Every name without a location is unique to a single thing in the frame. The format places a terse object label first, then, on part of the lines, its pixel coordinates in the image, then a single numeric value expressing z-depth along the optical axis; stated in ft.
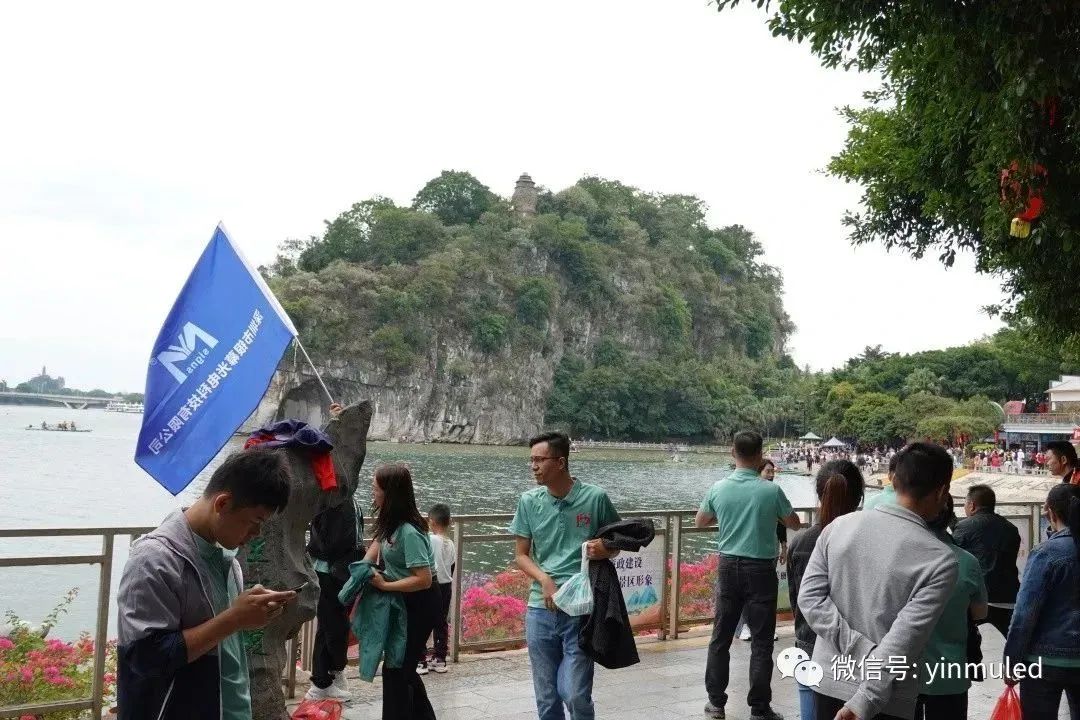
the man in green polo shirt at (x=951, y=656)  9.37
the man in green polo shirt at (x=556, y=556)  13.16
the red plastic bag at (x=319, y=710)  13.64
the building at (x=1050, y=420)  204.85
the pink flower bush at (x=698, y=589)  24.57
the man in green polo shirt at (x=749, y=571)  17.16
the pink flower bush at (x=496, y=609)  21.36
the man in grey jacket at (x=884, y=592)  8.77
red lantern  19.19
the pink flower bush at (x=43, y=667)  14.65
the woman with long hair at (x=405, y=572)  13.41
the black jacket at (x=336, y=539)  15.88
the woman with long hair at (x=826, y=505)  13.34
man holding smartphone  7.04
